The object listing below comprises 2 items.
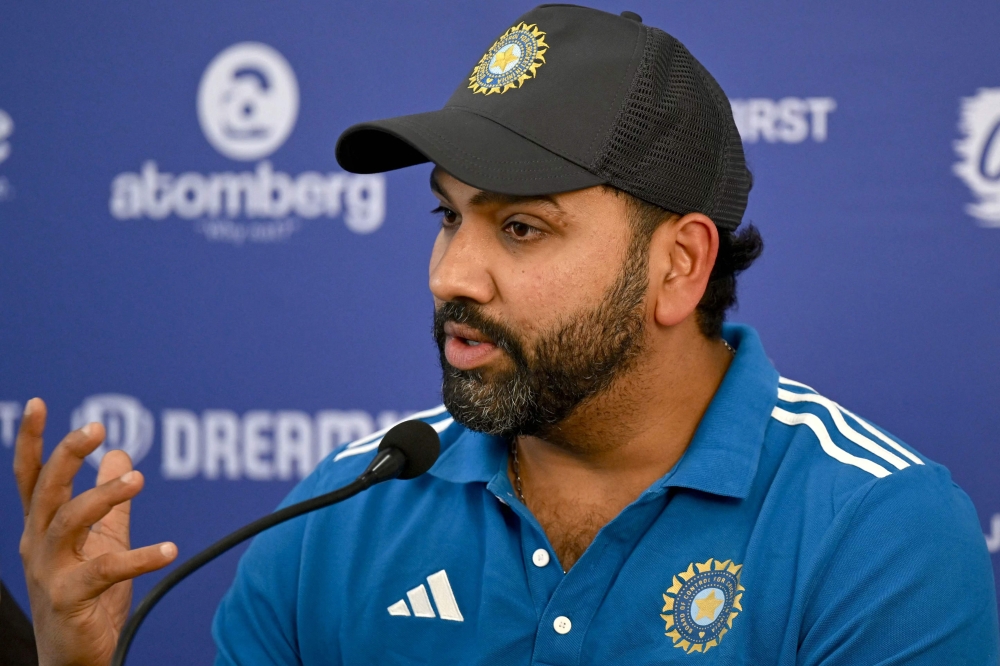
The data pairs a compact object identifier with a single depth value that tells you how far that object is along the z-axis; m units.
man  5.26
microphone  5.11
